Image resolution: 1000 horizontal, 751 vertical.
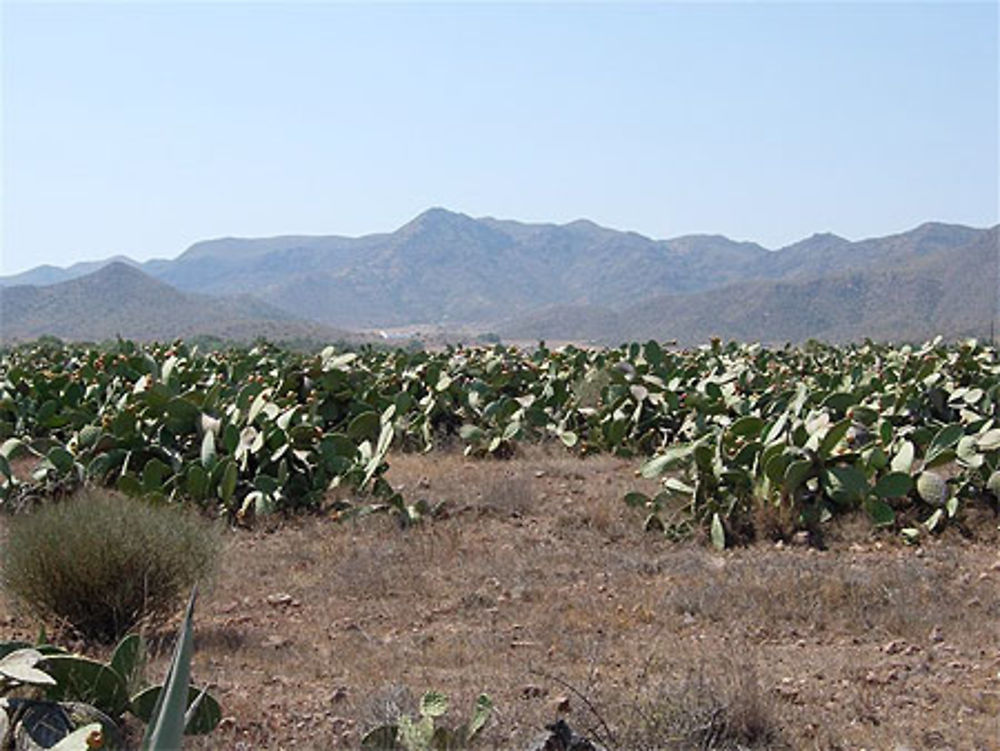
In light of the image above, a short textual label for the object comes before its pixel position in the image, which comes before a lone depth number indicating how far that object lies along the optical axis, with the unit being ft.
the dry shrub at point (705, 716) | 14.26
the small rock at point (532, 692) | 16.57
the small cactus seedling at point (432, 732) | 13.53
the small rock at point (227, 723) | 15.33
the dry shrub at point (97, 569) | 19.86
